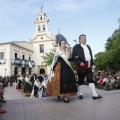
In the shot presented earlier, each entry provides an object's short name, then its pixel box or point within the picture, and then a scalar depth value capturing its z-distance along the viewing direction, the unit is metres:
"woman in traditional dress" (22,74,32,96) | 8.38
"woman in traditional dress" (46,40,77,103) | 3.12
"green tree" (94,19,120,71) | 15.36
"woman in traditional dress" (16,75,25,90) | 11.00
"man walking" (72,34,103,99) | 3.27
